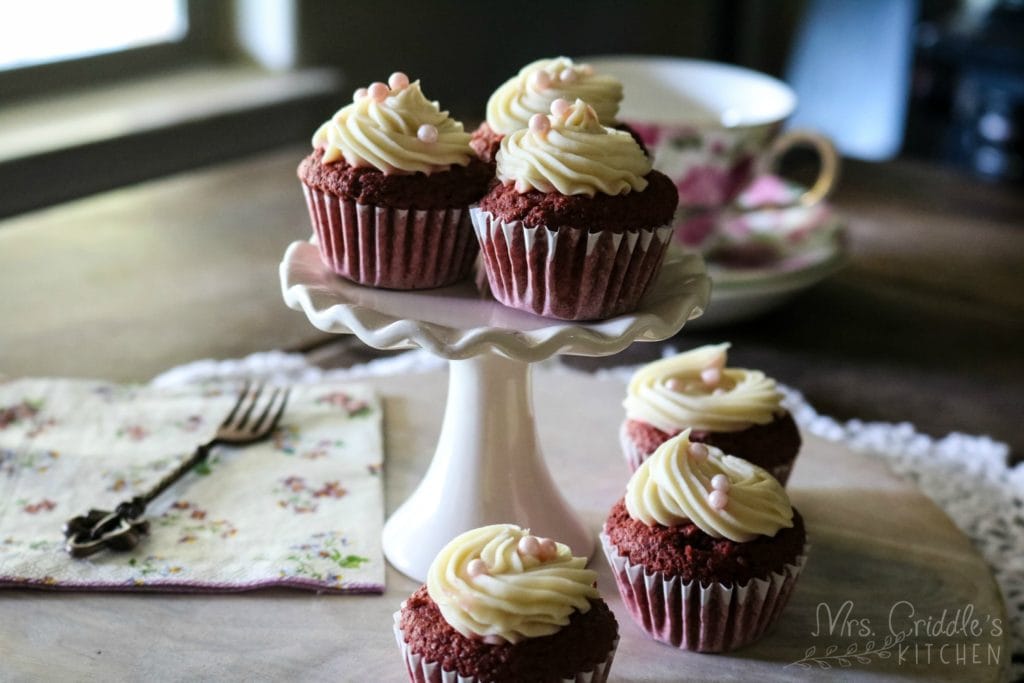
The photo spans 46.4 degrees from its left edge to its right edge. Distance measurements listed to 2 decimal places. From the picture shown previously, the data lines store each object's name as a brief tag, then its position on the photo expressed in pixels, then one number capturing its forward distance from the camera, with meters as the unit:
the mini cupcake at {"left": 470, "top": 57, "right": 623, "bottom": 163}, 1.03
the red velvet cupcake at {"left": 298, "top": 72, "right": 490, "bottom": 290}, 0.96
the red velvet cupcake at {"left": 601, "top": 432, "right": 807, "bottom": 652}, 0.92
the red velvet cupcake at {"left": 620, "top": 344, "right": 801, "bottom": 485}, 1.10
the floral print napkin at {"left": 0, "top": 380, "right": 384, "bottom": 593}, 1.02
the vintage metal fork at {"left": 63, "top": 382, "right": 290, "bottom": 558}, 1.03
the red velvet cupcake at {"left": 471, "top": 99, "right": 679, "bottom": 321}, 0.92
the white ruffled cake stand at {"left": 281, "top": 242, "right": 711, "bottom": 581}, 0.91
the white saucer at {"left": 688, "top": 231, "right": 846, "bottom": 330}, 1.53
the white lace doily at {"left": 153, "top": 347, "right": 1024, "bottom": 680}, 1.18
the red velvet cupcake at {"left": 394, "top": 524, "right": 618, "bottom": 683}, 0.81
